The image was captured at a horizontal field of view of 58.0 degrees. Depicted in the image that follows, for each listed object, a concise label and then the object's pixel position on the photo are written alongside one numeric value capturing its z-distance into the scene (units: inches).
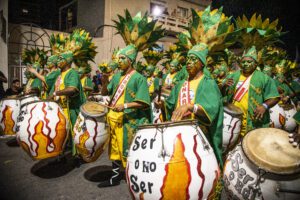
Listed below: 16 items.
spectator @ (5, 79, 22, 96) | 332.6
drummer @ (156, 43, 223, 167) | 108.4
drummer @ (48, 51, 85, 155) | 195.3
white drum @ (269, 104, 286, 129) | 234.1
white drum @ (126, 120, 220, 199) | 81.2
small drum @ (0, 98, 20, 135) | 244.5
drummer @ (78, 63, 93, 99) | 335.3
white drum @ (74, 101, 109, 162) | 153.9
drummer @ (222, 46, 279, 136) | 161.8
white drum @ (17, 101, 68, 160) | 155.6
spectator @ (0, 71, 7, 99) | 322.4
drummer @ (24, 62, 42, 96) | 261.7
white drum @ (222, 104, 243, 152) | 158.6
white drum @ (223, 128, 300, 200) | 82.6
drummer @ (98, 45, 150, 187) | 155.4
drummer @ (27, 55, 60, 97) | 217.2
